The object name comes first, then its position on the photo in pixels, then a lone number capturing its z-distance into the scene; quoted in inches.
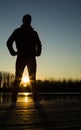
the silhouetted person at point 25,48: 141.3
